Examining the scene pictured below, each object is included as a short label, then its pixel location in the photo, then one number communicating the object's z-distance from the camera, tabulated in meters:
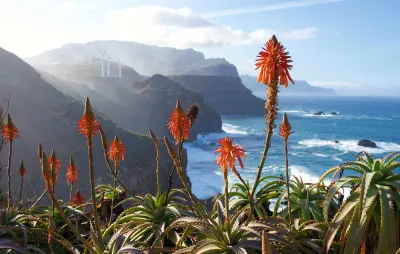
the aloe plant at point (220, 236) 2.93
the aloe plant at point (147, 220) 3.61
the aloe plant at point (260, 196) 4.19
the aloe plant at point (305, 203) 3.96
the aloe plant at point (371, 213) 3.10
